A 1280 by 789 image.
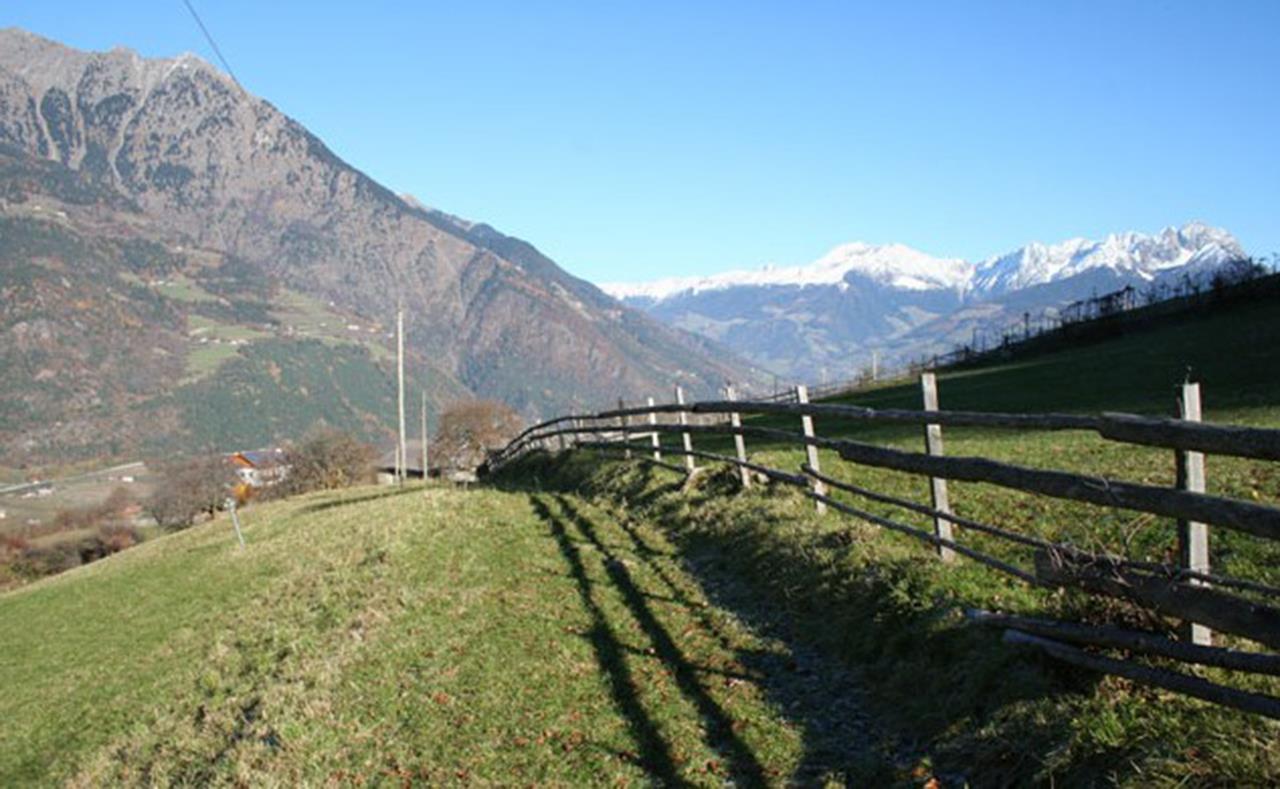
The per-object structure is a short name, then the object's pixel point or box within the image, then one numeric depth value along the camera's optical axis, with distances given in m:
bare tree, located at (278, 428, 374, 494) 80.00
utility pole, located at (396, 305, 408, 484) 50.94
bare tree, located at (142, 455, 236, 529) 88.50
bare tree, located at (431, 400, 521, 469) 92.88
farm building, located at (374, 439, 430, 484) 79.94
